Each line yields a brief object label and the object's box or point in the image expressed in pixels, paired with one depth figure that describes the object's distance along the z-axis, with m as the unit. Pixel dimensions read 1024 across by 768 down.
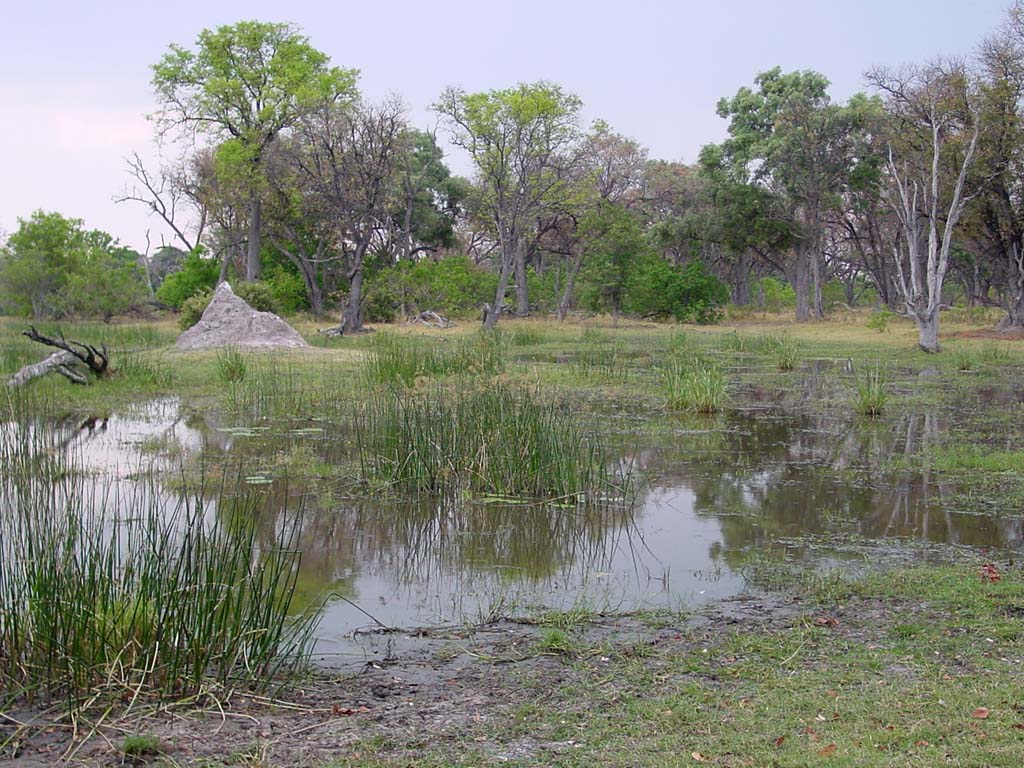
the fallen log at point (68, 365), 11.47
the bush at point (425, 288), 29.34
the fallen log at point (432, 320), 28.21
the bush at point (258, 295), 26.39
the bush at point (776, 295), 40.50
